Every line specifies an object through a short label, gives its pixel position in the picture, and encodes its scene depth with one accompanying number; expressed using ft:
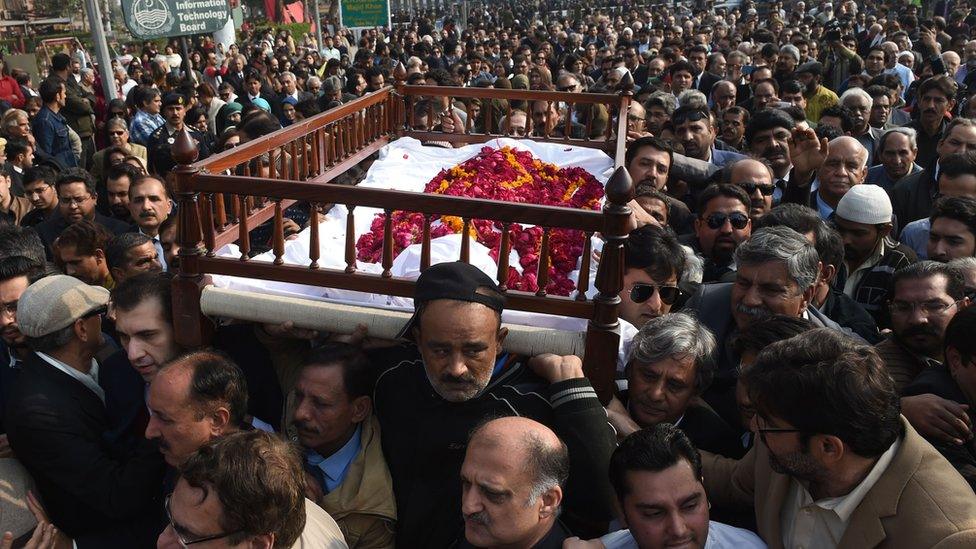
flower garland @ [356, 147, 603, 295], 11.16
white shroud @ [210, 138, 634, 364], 8.13
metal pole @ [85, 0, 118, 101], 21.40
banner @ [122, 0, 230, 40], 24.62
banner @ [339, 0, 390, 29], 46.11
